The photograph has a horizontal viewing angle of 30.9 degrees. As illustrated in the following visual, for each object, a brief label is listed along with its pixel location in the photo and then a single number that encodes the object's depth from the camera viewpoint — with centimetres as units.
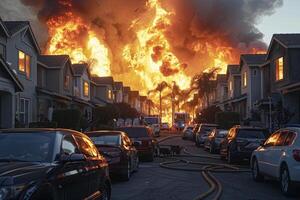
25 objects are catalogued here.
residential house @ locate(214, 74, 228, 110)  6728
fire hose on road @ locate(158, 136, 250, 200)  1305
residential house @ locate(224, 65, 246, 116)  5688
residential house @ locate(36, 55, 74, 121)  4003
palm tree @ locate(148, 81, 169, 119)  10241
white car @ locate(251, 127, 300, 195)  1237
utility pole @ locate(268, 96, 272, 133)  3497
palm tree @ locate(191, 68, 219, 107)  8091
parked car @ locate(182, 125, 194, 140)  4816
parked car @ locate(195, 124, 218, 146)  3666
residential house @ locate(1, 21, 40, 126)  3053
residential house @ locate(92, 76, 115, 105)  6794
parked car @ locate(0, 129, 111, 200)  631
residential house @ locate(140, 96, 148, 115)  10821
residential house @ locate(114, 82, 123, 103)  7681
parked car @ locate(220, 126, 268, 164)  2141
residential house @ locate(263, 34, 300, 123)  3534
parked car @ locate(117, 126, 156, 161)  2311
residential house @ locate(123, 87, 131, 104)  8536
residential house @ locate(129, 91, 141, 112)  9312
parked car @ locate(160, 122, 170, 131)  8100
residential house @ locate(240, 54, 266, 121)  4838
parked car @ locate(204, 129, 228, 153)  2895
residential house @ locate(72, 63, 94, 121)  5043
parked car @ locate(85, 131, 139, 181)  1577
